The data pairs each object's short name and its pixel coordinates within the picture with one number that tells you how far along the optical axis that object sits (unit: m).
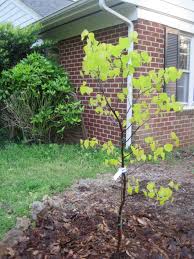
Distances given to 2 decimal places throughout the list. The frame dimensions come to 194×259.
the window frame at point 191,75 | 6.83
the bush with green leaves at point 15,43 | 7.18
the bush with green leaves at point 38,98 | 6.44
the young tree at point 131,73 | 2.15
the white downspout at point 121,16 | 5.37
